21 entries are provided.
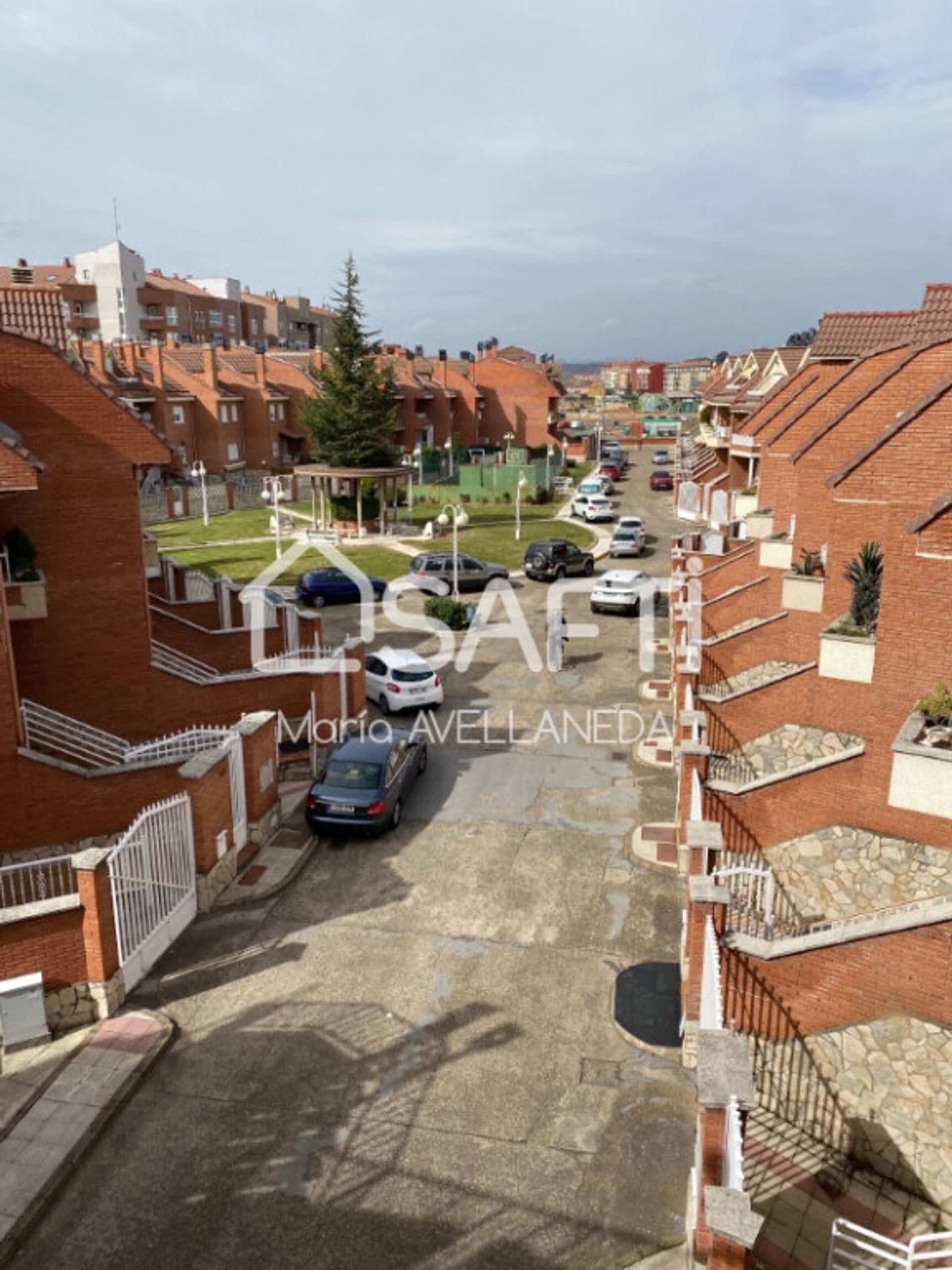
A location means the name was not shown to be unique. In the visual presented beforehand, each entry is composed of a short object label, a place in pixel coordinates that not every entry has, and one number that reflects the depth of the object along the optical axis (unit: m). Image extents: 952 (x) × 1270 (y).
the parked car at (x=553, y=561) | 34.06
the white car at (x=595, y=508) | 47.81
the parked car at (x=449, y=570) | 32.00
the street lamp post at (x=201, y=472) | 43.16
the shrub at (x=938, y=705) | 10.70
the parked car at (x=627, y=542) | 38.19
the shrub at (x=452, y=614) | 26.80
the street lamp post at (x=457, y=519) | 27.19
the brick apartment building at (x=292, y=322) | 97.00
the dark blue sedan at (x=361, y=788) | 13.67
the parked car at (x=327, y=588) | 29.88
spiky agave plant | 13.27
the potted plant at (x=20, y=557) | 13.70
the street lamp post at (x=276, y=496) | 32.09
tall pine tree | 43.81
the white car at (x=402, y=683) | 19.27
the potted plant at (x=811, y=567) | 16.70
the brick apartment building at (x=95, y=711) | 9.71
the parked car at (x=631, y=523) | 40.56
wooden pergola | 40.62
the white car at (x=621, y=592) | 28.26
